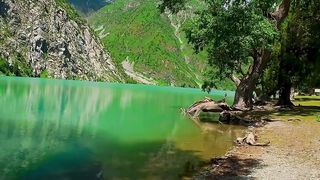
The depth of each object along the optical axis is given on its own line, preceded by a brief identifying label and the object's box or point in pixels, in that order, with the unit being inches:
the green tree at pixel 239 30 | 941.3
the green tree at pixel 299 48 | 1413.4
